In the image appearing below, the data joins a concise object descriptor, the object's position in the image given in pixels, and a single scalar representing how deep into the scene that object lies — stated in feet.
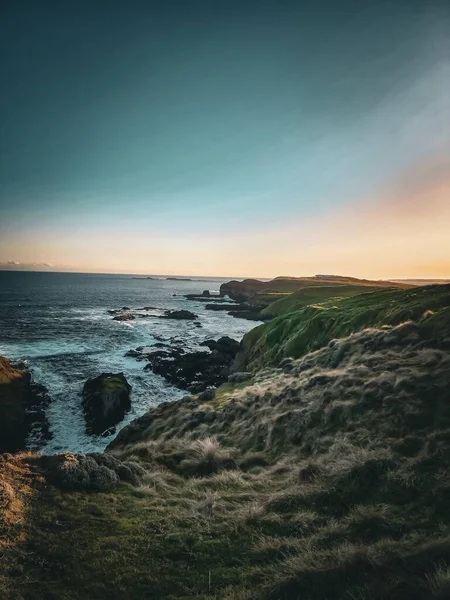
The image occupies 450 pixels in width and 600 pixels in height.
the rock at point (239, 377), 94.55
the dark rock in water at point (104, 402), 94.73
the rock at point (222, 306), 406.68
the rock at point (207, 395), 78.10
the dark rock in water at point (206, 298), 540.44
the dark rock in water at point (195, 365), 131.50
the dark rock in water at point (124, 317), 300.40
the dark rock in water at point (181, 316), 321.52
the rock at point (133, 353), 170.33
